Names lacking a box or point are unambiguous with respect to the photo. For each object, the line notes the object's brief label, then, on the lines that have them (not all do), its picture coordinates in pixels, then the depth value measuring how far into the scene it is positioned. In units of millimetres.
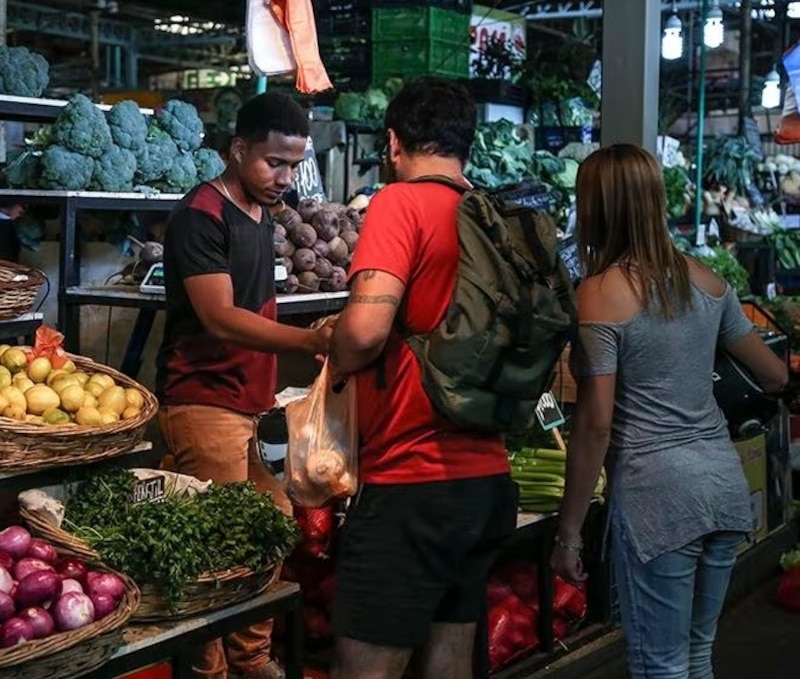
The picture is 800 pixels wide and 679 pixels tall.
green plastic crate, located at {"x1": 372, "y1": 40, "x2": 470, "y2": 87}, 9289
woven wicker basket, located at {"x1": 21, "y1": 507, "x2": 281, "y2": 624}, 3344
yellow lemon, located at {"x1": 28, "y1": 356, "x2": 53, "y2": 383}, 3650
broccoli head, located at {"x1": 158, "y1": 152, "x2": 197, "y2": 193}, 5430
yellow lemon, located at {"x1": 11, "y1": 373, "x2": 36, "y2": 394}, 3514
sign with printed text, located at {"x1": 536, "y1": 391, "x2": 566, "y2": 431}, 4734
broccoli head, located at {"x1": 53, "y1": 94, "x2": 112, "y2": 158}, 4996
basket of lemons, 3283
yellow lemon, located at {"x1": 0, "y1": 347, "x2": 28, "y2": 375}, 3668
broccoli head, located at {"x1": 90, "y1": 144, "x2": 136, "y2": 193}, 5031
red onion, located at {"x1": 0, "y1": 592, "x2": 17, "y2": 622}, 2957
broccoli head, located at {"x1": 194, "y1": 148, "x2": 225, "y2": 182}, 5672
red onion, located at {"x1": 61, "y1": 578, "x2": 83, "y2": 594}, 3100
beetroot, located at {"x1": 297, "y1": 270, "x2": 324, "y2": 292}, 5203
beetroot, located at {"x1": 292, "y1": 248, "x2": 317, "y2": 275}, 5227
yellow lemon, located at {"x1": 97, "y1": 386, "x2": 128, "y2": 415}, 3537
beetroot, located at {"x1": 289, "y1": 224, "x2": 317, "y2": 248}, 5316
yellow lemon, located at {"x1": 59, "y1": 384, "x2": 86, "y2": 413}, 3475
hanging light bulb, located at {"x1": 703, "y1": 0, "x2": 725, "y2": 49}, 10875
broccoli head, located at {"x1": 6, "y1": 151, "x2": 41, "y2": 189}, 5082
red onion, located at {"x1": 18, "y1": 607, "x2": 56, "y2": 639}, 2965
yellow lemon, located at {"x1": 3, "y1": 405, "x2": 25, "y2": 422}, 3354
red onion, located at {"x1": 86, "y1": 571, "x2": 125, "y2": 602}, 3156
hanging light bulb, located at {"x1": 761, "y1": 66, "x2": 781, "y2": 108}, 12602
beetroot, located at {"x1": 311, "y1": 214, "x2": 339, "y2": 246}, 5441
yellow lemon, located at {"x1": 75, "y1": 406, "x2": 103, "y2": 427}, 3447
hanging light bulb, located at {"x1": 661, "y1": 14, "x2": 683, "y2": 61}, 10906
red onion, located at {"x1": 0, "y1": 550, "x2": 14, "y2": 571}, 3186
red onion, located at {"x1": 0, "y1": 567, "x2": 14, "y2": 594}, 3068
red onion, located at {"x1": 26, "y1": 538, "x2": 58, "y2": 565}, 3285
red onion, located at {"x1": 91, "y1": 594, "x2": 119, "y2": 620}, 3102
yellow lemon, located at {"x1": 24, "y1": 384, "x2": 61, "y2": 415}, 3441
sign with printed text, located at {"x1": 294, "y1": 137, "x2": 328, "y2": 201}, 5957
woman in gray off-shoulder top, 3217
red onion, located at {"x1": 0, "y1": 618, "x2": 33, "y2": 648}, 2893
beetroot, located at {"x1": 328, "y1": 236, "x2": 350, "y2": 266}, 5406
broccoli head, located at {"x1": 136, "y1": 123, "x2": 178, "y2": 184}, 5293
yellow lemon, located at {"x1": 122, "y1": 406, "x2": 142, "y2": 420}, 3566
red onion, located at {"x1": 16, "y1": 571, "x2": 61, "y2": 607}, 3049
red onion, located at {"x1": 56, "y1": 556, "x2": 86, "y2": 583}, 3195
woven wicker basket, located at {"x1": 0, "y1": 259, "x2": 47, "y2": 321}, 3895
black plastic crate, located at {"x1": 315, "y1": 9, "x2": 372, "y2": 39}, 9555
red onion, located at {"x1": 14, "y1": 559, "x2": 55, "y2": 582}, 3148
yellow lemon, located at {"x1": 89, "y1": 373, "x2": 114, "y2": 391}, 3641
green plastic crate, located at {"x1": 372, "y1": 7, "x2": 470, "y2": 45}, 9250
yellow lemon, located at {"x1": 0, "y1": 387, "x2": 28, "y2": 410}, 3398
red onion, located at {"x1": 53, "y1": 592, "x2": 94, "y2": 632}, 3021
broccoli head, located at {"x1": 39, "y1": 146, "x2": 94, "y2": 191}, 4918
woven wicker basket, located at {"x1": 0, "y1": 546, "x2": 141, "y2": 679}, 2852
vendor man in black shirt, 3748
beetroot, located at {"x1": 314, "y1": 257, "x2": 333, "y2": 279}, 5289
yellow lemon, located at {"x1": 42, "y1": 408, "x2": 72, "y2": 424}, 3410
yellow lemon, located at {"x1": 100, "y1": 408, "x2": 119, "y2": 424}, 3486
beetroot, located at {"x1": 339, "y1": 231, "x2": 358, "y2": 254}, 5570
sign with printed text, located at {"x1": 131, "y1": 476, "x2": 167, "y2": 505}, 3652
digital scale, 4781
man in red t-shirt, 2879
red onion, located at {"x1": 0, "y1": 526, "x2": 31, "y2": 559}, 3273
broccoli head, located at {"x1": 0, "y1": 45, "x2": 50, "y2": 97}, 5000
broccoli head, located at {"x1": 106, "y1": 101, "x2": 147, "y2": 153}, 5242
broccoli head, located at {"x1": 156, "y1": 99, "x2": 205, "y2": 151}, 5594
